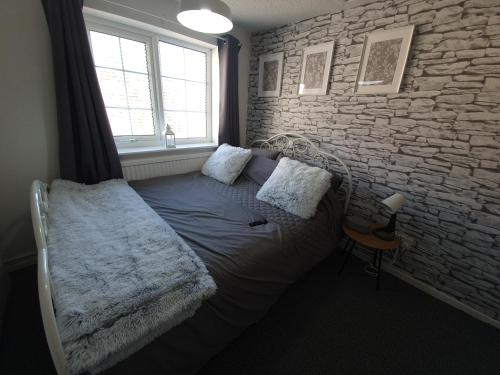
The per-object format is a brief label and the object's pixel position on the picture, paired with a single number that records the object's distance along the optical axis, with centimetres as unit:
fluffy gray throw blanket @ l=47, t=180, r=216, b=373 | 68
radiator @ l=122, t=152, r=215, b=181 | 215
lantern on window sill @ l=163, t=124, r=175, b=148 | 236
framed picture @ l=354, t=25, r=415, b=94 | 159
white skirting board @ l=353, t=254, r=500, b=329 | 154
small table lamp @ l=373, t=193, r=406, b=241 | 161
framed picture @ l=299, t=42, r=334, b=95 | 204
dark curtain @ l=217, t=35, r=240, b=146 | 246
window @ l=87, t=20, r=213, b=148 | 203
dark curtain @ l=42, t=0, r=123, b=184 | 155
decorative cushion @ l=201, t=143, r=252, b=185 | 224
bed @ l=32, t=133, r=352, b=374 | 83
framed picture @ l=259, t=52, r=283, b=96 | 246
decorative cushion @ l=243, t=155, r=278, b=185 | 214
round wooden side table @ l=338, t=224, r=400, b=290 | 164
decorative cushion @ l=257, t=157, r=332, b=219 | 168
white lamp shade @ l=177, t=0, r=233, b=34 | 112
